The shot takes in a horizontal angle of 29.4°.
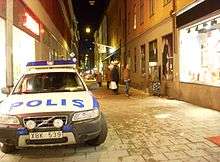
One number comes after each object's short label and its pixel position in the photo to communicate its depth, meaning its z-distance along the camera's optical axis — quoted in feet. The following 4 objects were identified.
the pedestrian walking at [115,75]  77.66
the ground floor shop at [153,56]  66.18
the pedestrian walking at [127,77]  72.83
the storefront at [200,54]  45.70
